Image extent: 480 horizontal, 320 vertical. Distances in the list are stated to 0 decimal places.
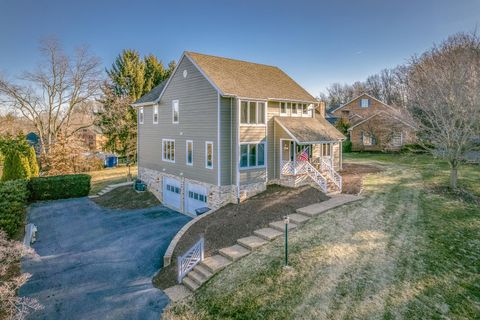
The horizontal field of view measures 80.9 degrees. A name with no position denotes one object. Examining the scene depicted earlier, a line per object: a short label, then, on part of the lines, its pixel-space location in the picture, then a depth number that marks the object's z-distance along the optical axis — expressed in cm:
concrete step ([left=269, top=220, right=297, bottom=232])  1297
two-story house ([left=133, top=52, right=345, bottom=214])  1691
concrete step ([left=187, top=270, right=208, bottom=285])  1016
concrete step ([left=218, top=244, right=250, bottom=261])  1116
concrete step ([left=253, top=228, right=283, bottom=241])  1228
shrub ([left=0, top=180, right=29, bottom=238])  1338
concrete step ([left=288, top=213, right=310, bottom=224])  1338
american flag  1930
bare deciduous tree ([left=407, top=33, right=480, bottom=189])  1602
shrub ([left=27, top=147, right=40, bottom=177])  2632
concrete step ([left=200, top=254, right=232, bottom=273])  1059
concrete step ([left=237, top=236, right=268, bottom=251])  1170
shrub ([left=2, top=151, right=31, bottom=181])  2227
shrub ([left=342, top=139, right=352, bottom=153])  4266
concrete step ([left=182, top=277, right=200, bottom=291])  1000
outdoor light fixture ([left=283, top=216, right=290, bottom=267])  1004
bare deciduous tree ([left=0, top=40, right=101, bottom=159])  3347
